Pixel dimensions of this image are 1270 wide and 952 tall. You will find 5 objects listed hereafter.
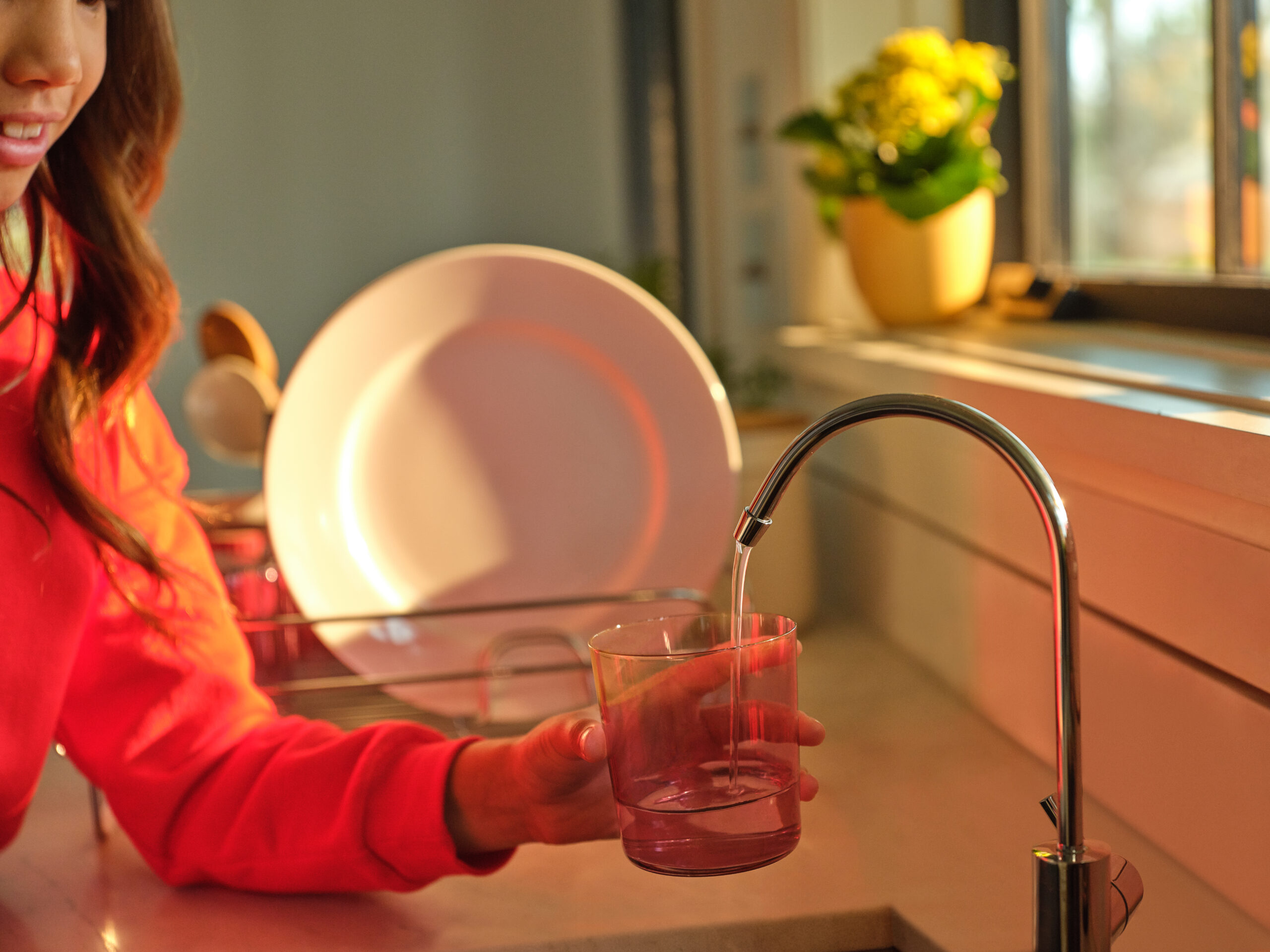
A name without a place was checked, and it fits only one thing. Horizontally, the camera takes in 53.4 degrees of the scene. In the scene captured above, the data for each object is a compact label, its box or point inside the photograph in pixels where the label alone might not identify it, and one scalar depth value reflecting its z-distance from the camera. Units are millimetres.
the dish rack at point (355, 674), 886
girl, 649
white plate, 951
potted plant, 1467
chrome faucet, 454
